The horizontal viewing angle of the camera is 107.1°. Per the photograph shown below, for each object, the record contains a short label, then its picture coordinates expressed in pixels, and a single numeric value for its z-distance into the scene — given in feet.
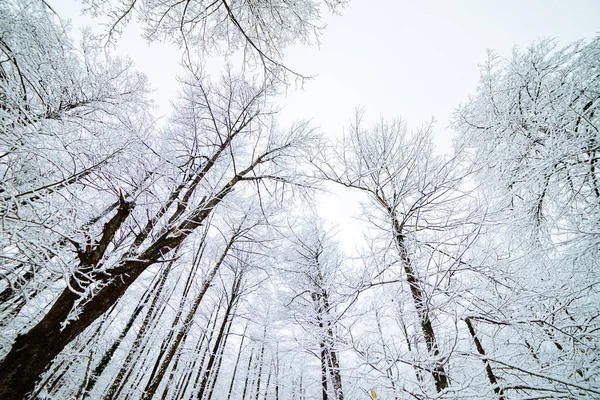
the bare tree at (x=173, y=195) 7.29
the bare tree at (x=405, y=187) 8.52
